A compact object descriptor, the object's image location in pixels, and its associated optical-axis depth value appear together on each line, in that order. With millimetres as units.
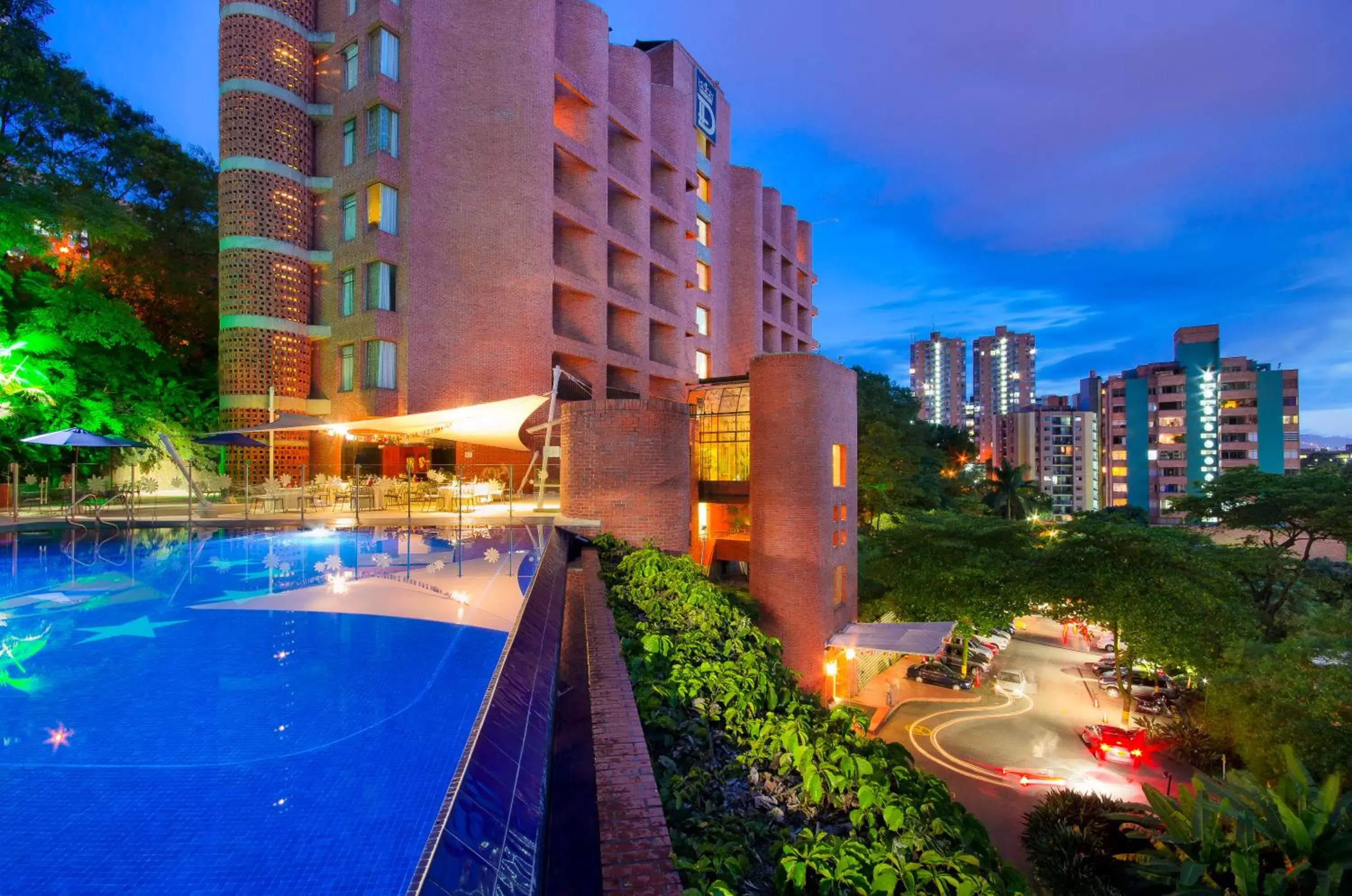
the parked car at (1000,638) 26781
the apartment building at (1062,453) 84938
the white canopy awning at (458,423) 14016
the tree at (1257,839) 6566
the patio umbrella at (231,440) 15938
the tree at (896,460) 29953
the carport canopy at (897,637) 16469
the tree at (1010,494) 39906
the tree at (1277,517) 17641
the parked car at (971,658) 23688
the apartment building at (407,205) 20953
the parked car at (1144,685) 21094
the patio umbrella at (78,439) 13984
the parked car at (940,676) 21906
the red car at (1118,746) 16547
